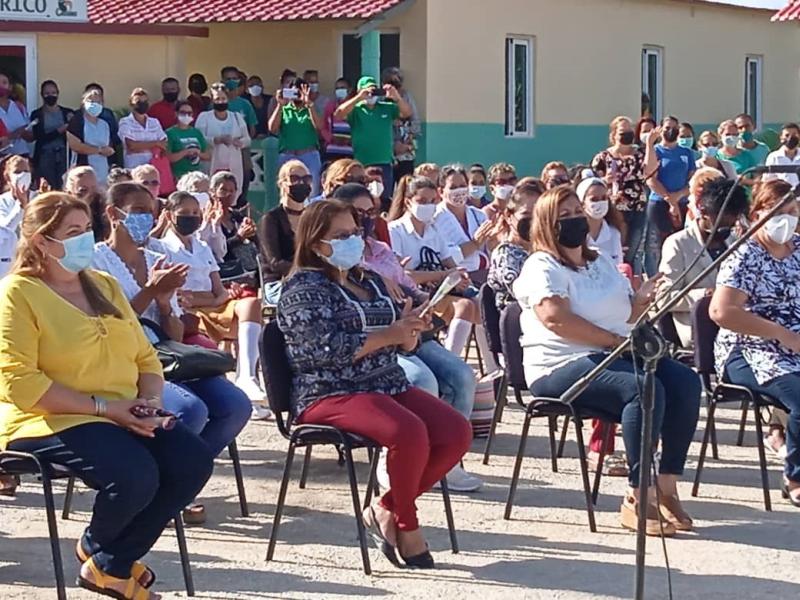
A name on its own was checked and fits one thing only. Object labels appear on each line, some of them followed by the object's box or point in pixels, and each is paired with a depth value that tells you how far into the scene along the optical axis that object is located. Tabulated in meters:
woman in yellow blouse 7.49
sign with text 23.68
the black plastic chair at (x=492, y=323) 11.82
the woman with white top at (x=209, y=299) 11.79
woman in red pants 8.54
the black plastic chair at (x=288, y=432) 8.57
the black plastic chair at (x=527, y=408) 9.49
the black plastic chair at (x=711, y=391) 10.16
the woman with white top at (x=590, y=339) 9.37
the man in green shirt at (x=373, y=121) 24.05
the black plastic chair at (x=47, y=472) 7.65
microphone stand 6.18
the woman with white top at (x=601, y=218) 13.35
